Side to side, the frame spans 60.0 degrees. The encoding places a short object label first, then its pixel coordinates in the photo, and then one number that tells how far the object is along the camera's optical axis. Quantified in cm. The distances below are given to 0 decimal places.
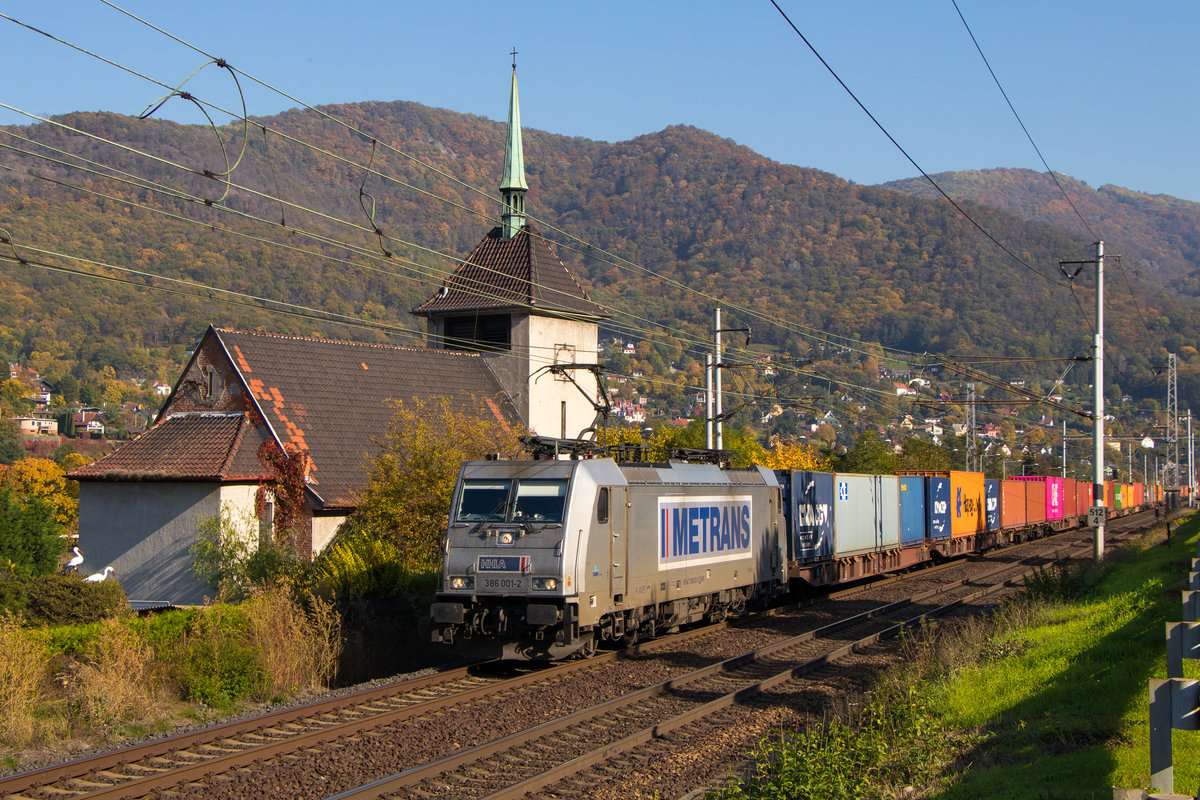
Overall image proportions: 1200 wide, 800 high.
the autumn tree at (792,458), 4762
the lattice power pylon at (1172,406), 6893
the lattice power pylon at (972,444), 5680
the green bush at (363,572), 2006
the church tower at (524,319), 3975
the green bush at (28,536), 3366
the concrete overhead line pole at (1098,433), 2789
